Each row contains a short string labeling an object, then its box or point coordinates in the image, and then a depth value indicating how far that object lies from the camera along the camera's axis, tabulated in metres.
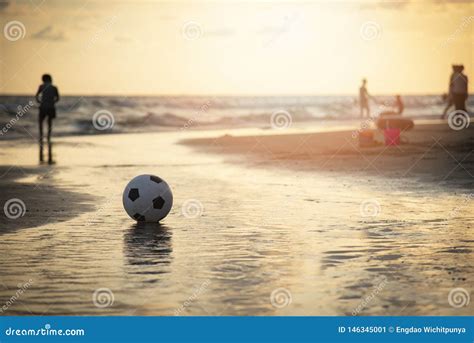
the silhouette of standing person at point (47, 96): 25.48
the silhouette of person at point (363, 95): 44.47
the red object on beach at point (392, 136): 26.47
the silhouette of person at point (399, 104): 45.29
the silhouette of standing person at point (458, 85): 30.75
